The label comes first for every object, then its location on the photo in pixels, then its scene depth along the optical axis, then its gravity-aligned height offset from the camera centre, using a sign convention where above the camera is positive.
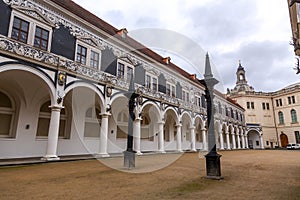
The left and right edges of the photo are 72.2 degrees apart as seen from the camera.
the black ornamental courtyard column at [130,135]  8.57 +0.25
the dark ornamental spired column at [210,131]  6.66 +0.36
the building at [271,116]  43.03 +5.65
